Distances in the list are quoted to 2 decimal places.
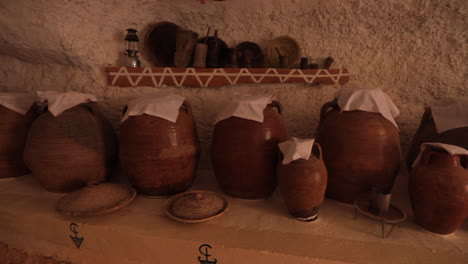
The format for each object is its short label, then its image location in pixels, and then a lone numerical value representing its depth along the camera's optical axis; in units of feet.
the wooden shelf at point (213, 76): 5.68
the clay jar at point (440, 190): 3.50
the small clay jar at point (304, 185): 3.94
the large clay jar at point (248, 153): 4.61
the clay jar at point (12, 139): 5.54
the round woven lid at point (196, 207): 4.03
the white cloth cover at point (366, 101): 4.49
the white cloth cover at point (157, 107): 4.72
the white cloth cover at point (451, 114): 4.46
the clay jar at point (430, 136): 4.40
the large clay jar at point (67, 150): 4.94
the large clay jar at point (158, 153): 4.72
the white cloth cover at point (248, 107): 4.61
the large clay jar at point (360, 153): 4.39
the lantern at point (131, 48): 5.73
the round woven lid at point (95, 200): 4.18
